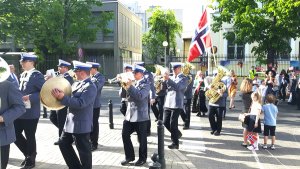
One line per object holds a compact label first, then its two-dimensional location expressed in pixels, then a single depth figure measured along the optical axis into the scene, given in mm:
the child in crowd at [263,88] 14658
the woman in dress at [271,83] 15262
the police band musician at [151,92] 9933
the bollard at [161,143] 6582
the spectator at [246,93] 10008
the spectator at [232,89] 16453
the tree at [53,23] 25625
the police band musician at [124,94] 8133
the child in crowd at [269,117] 9125
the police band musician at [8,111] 4879
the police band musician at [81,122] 5742
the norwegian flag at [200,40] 14250
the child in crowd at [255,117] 8909
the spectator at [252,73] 20444
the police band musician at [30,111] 6801
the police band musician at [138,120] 7102
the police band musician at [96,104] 8391
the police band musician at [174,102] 8602
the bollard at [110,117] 10977
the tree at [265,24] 19438
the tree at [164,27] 47188
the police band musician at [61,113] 8320
